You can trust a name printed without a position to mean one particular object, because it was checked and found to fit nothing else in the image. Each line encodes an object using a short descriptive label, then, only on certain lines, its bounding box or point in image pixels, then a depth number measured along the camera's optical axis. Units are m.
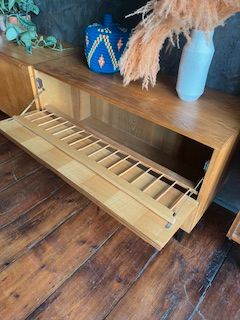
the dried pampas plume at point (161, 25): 0.60
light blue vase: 0.71
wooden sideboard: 0.70
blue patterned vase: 0.91
